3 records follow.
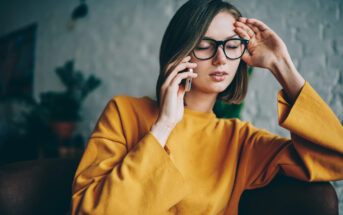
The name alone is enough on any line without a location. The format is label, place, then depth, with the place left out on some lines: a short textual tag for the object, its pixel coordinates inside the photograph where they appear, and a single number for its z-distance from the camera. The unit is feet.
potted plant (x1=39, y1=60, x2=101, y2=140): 8.08
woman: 2.15
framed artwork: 12.20
